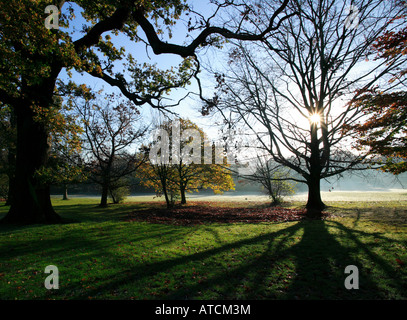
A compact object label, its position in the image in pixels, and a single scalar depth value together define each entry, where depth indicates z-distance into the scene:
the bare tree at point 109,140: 21.59
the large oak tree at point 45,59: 5.30
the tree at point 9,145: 18.47
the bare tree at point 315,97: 11.95
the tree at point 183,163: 19.20
